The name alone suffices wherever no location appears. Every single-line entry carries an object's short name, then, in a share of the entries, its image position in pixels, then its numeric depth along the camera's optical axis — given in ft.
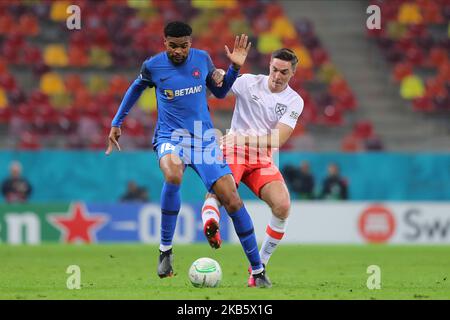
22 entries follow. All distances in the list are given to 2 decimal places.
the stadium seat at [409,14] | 81.71
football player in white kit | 31.76
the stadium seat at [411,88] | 76.23
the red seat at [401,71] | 77.41
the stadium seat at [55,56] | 72.54
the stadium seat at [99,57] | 72.84
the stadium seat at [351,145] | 66.39
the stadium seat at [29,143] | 62.13
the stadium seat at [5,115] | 66.03
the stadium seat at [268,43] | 77.10
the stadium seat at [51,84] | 70.13
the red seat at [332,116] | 71.26
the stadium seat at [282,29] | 79.05
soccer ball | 28.81
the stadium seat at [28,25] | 73.75
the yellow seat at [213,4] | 79.15
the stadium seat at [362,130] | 70.59
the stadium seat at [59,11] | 74.34
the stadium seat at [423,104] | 74.13
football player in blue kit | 28.86
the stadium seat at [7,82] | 69.26
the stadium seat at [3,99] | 68.17
